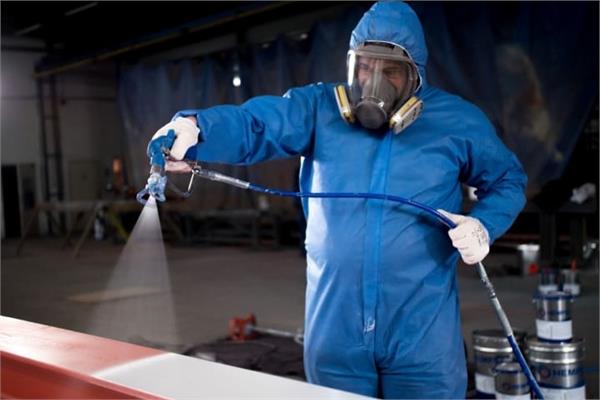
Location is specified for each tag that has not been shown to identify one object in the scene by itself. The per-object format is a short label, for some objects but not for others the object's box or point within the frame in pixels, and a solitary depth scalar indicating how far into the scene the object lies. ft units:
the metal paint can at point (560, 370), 9.86
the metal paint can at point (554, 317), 10.06
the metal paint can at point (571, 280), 18.57
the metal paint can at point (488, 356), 10.23
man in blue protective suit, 6.32
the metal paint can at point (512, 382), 9.30
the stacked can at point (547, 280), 16.74
